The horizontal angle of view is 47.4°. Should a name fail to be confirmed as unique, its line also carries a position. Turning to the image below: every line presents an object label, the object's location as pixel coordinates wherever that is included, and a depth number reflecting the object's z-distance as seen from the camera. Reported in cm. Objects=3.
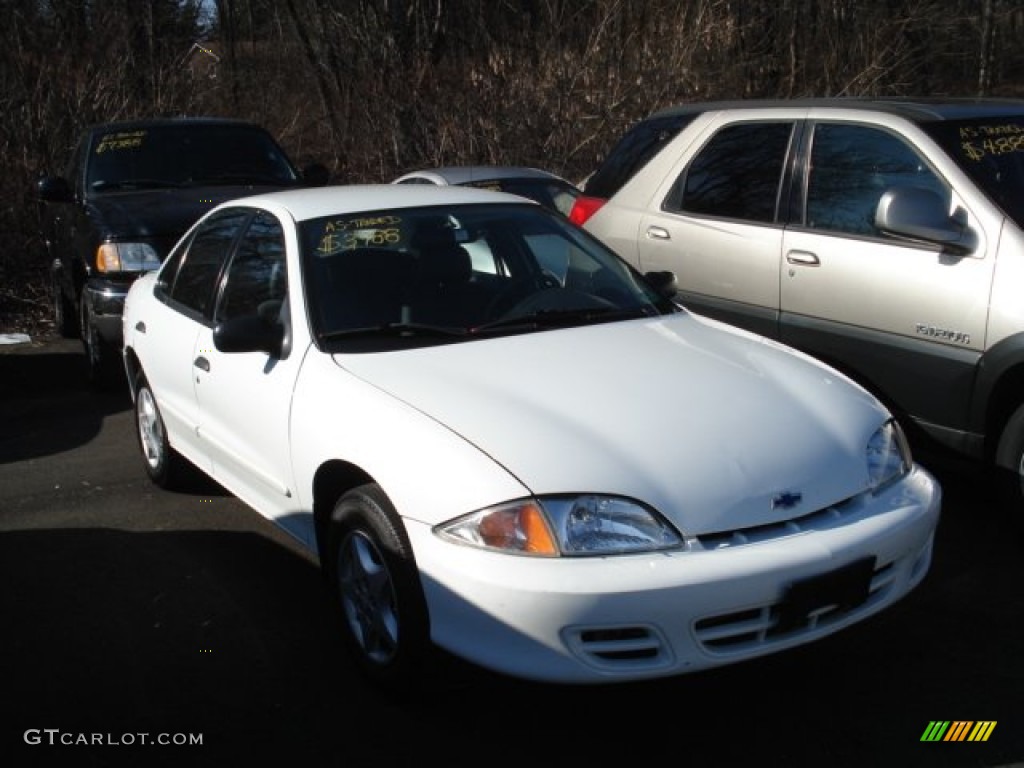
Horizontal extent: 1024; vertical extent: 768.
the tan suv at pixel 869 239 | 474
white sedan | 317
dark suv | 790
